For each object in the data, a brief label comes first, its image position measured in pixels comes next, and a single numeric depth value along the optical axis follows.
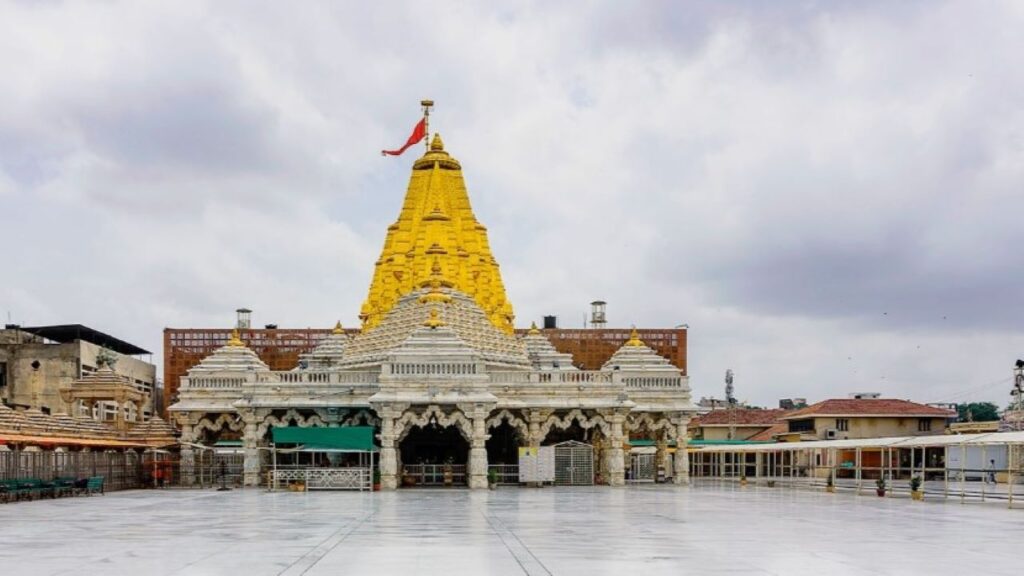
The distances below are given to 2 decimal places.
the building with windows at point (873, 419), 80.81
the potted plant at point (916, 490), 43.19
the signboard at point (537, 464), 53.94
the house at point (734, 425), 98.06
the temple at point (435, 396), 52.50
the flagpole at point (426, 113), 77.12
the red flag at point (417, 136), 76.69
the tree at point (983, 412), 133.00
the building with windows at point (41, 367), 83.75
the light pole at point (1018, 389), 74.62
